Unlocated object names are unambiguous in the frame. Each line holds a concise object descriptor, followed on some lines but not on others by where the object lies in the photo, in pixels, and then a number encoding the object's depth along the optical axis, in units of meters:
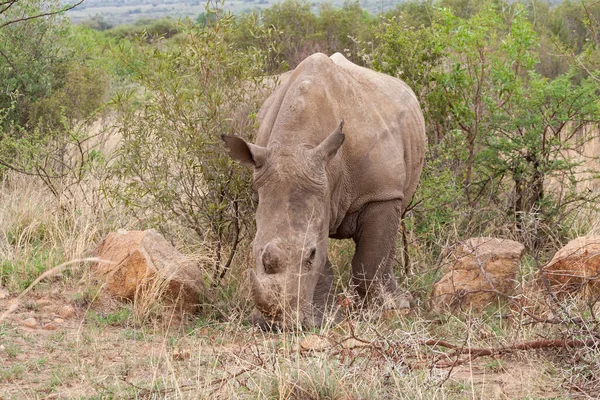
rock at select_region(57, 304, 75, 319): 13.50
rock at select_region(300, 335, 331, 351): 10.19
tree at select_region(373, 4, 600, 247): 17.64
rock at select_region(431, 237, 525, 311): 13.86
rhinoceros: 11.79
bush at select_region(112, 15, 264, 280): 15.09
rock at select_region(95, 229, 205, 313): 13.61
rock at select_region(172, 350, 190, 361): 11.27
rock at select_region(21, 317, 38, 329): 12.91
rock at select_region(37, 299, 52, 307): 13.87
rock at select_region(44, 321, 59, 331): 12.91
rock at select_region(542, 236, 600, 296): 13.29
